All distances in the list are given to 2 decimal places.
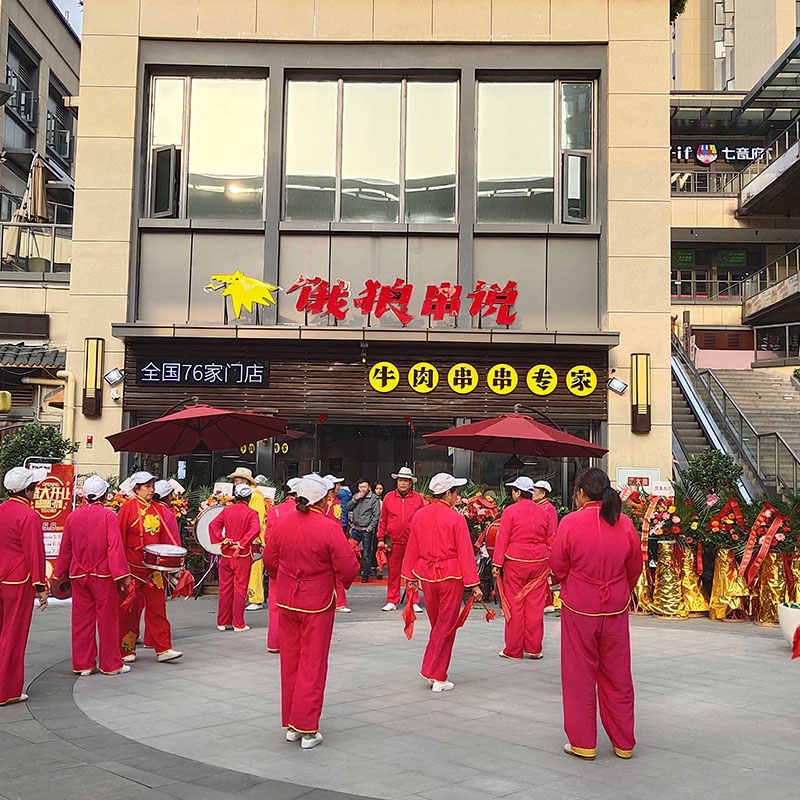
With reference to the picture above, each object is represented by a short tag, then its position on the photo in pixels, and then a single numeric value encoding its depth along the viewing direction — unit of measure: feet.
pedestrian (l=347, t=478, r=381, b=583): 58.23
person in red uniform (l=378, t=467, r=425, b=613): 46.75
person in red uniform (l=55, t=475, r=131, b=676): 31.83
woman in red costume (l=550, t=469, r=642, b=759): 22.65
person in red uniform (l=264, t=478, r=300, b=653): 35.56
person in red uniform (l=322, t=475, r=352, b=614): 43.97
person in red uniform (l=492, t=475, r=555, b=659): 35.83
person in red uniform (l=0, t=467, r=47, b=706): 27.68
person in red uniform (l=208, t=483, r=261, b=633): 41.57
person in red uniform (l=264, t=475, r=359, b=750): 24.06
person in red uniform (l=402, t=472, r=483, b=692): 30.66
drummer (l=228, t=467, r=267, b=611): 48.09
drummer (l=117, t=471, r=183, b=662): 34.17
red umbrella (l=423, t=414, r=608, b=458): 41.37
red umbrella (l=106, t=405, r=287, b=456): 40.24
